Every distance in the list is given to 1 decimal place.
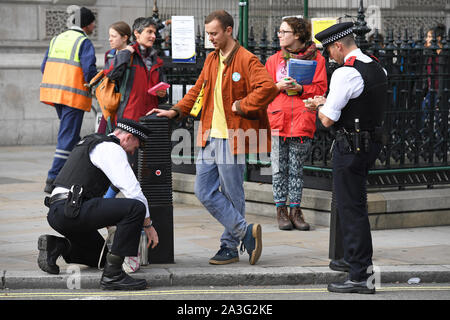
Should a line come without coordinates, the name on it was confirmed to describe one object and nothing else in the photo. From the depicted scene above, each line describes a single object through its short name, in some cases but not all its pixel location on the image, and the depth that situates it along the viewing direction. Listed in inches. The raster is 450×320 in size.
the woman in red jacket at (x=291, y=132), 706.2
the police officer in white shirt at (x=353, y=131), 517.7
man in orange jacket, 577.3
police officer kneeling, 530.3
